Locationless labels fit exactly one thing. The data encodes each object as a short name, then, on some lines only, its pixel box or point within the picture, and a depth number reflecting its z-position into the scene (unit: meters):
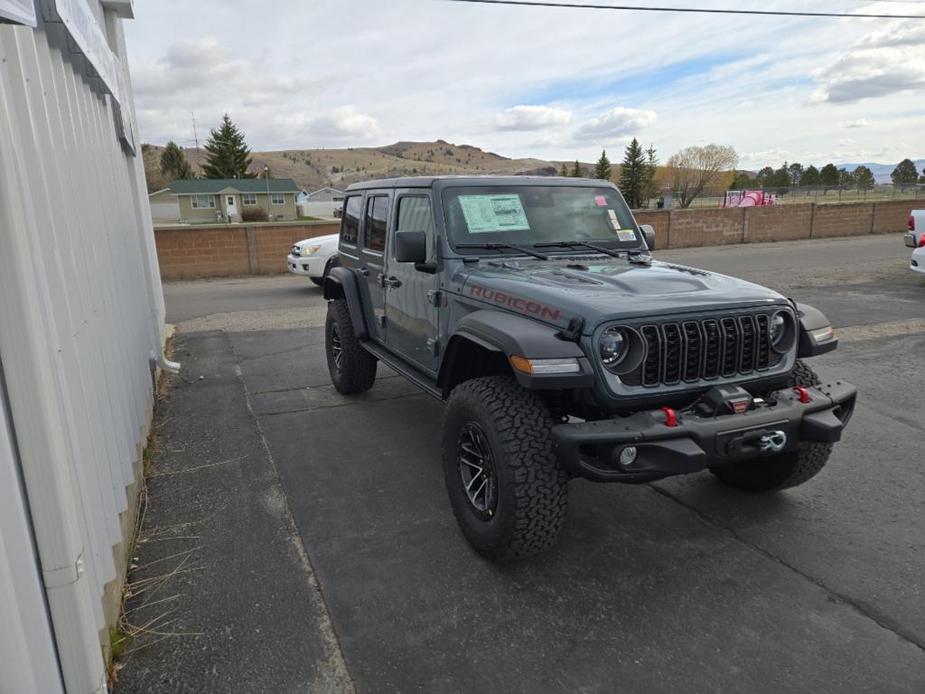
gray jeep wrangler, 2.91
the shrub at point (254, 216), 56.69
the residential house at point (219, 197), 65.81
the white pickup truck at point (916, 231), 13.13
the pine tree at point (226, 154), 74.31
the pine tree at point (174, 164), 86.00
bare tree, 86.31
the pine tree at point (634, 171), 62.12
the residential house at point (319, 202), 84.44
